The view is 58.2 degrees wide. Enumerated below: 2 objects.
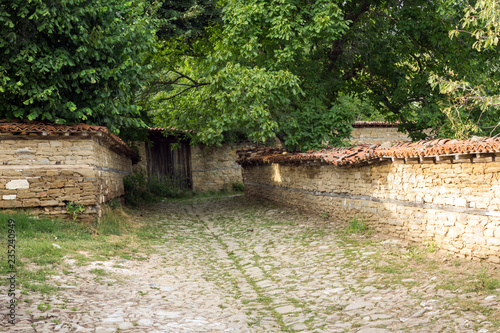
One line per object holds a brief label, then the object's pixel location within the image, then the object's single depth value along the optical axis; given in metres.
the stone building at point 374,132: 24.12
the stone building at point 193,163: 20.88
